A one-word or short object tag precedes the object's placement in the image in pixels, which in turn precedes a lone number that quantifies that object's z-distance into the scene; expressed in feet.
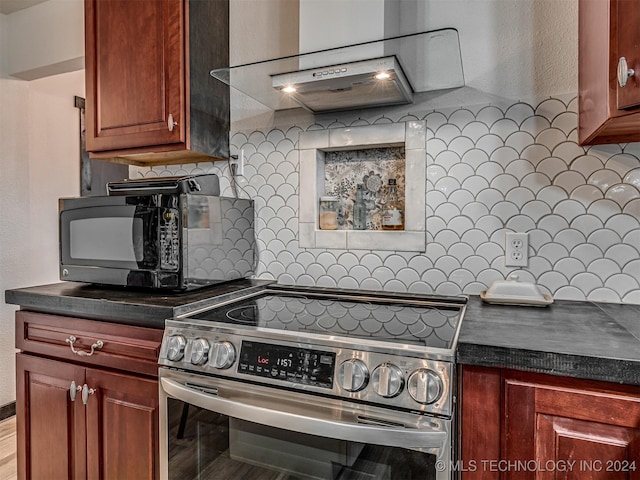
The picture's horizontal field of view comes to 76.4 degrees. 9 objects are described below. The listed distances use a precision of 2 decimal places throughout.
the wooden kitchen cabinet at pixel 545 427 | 2.66
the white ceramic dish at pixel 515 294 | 4.20
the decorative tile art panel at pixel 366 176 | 5.37
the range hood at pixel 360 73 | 3.91
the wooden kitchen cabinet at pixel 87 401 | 4.20
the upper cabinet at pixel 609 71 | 3.02
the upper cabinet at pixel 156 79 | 5.26
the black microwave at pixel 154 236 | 4.66
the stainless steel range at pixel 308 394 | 2.91
